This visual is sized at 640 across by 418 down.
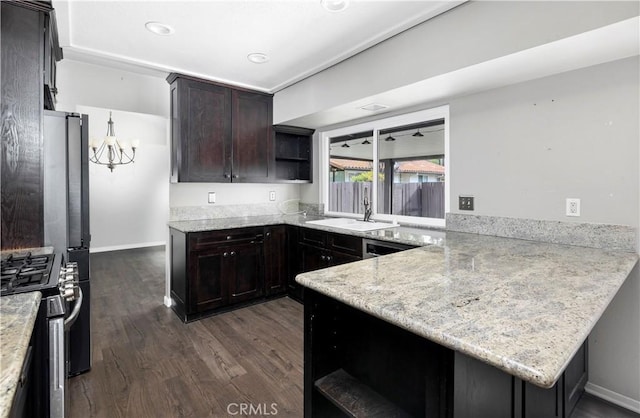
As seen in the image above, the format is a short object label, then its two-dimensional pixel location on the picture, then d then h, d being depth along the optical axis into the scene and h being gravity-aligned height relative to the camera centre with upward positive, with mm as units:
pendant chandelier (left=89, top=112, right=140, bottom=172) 5657 +973
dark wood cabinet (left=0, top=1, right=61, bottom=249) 1848 +477
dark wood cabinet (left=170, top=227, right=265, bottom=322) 3047 -643
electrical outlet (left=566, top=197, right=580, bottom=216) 2062 -19
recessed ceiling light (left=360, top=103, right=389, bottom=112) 2936 +884
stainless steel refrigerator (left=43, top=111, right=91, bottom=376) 2016 +23
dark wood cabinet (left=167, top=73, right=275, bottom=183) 3279 +764
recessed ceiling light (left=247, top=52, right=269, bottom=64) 2791 +1271
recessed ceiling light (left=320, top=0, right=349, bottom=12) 2006 +1233
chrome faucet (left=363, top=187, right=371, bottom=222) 3504 -61
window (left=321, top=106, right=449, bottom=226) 2996 +387
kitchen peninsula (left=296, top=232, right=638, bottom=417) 836 -335
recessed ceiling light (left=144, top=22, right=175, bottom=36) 2297 +1254
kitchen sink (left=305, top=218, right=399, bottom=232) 3041 -200
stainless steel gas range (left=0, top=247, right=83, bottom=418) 1176 -509
